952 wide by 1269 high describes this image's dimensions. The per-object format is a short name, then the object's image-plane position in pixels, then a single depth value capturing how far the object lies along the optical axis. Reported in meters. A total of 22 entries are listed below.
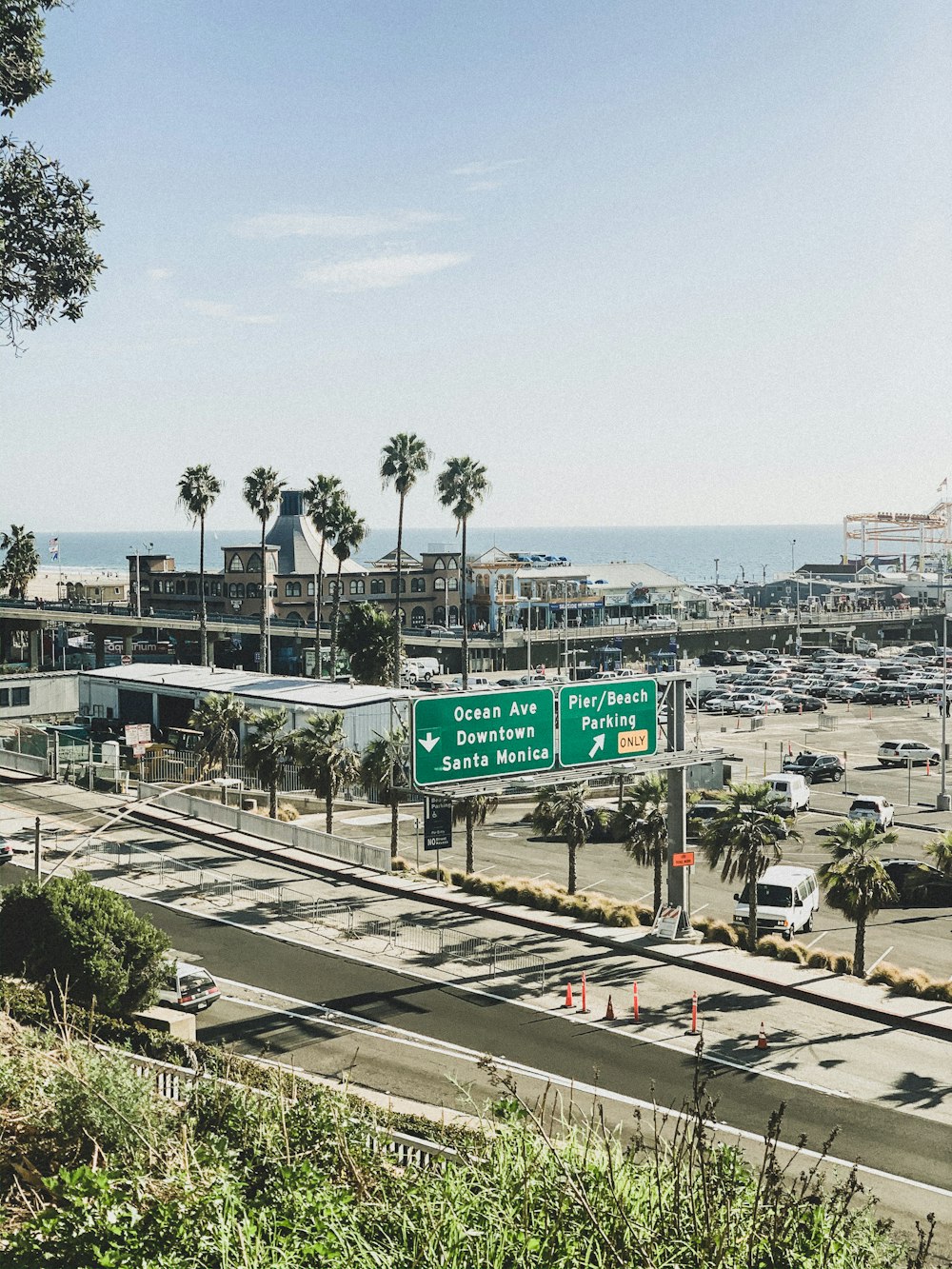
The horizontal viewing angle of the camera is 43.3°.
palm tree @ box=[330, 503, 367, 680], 79.31
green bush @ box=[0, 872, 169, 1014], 22.69
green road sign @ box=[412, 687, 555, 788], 29.50
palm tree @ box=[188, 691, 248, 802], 51.41
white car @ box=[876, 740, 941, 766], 66.69
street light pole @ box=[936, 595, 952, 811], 54.59
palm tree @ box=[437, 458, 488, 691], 80.31
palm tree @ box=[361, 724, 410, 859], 42.22
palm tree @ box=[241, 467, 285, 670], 88.56
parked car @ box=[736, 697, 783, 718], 90.34
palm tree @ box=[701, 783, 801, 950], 33.03
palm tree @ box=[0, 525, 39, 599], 104.62
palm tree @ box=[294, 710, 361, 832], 43.72
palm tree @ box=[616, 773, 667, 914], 35.94
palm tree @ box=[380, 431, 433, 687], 78.44
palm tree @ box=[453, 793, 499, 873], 39.84
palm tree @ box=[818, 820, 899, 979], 30.05
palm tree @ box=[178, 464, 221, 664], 85.31
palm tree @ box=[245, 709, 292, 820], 46.50
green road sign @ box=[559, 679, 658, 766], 32.09
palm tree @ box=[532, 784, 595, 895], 38.47
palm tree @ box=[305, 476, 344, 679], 79.56
